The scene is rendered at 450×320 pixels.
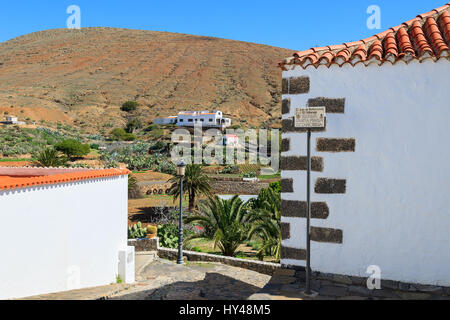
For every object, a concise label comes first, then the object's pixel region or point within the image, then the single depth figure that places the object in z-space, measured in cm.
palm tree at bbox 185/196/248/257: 1285
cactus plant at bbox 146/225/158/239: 1350
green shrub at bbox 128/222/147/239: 1497
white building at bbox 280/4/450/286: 477
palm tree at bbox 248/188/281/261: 1169
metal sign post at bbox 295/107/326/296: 474
